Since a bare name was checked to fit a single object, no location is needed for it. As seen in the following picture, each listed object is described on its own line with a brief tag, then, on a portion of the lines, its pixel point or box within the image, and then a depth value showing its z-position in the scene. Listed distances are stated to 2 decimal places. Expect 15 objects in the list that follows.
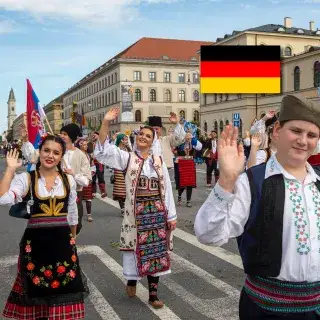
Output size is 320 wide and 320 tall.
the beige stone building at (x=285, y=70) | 49.03
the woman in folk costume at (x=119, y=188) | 10.12
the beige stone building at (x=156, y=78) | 84.19
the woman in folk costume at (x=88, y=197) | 9.67
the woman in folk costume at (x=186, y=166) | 11.67
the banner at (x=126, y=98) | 49.03
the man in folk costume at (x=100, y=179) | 13.82
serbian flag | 7.25
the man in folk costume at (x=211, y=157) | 15.62
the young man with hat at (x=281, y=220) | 2.14
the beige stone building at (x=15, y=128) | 152.19
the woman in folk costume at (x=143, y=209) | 4.87
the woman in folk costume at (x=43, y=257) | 3.74
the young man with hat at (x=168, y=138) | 7.67
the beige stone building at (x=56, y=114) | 135.12
